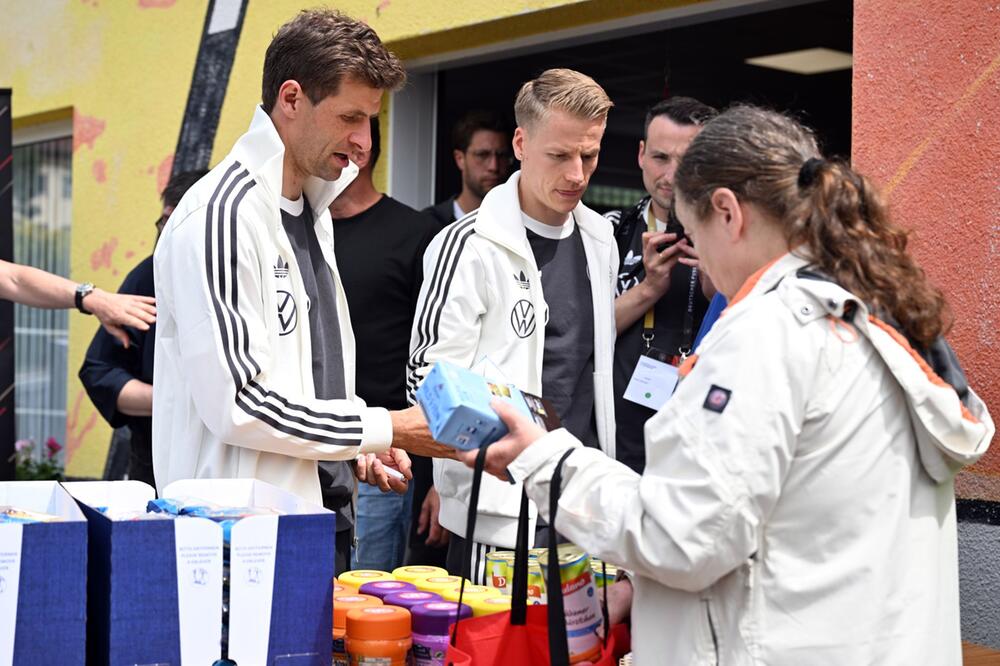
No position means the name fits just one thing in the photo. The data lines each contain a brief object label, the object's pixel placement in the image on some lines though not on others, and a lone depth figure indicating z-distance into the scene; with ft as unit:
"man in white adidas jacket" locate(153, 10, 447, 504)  8.25
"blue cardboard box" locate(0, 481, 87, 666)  6.27
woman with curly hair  5.76
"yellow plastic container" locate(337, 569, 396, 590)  8.15
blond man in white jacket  11.21
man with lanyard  11.92
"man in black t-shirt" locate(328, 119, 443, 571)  14.82
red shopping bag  6.71
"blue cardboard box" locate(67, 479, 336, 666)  6.48
